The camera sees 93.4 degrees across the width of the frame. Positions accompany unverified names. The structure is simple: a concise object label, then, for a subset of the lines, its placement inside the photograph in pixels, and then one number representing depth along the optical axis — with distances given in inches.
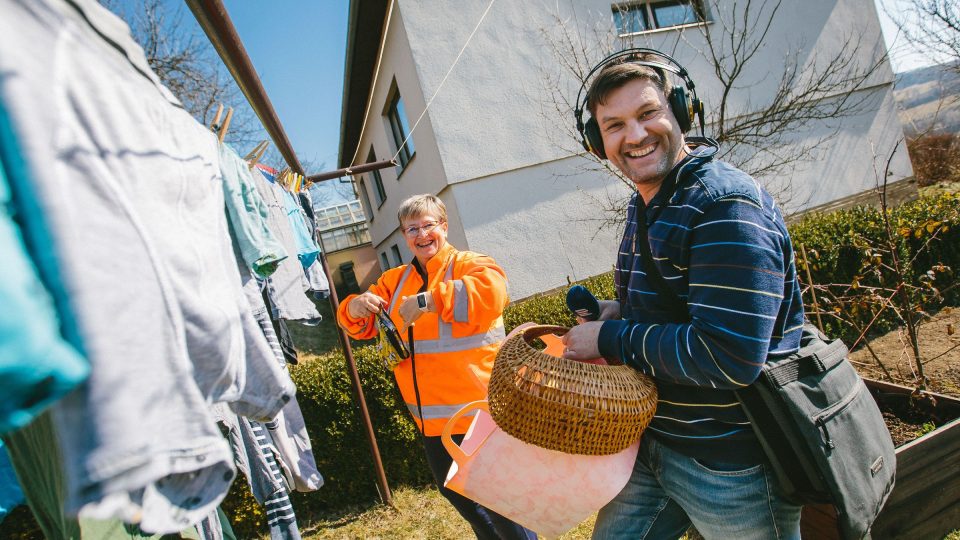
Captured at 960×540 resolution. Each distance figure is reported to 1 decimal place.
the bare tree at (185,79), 409.1
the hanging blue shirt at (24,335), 17.5
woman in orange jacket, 89.0
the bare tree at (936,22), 279.3
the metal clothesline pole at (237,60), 64.9
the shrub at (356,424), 159.5
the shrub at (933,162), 529.3
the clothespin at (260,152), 98.3
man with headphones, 43.8
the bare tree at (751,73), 299.1
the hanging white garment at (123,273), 19.6
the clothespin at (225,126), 71.7
